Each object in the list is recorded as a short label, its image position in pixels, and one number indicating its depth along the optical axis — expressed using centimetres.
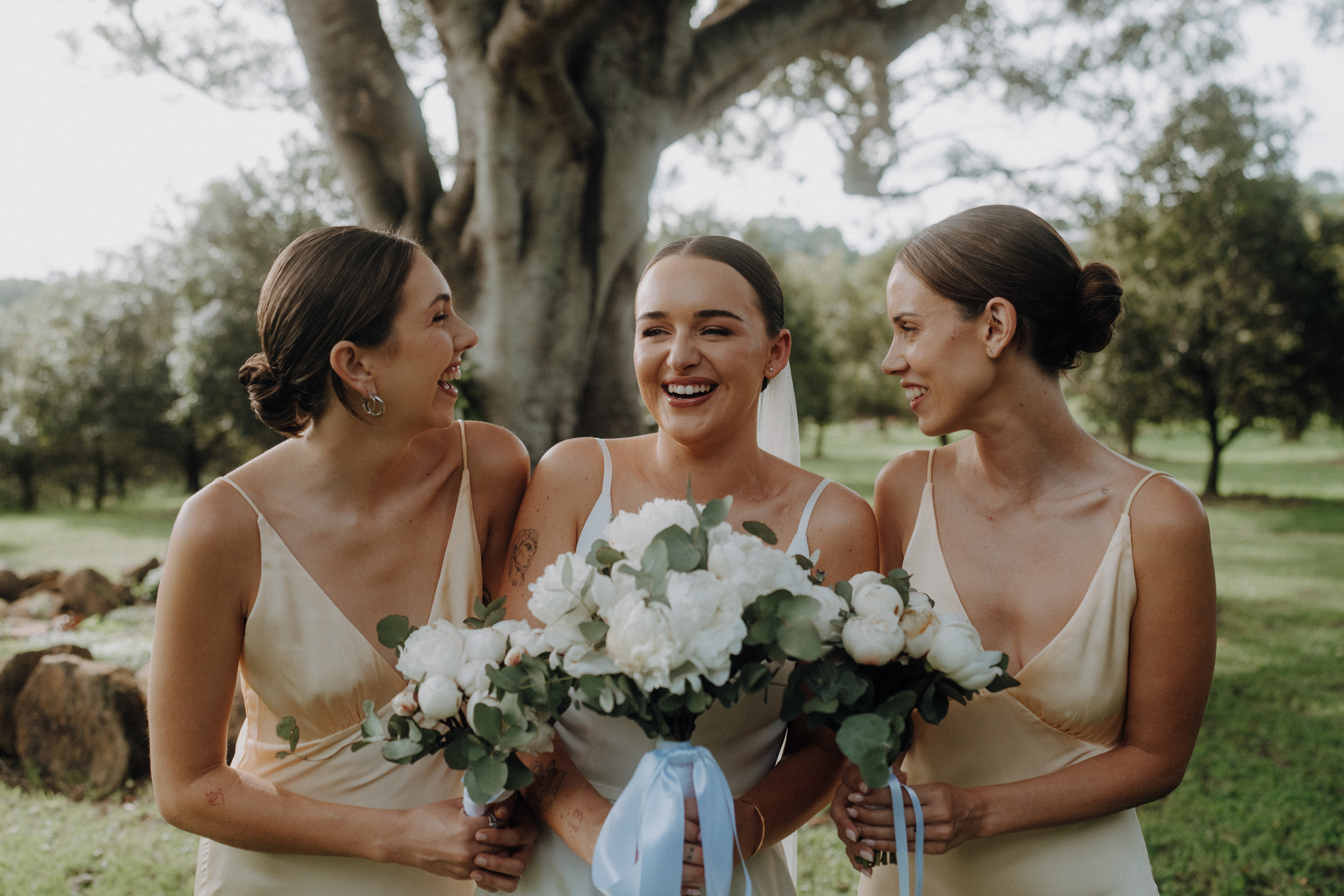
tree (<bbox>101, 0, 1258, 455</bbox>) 599
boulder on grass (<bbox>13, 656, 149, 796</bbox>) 614
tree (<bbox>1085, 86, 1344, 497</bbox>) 2042
